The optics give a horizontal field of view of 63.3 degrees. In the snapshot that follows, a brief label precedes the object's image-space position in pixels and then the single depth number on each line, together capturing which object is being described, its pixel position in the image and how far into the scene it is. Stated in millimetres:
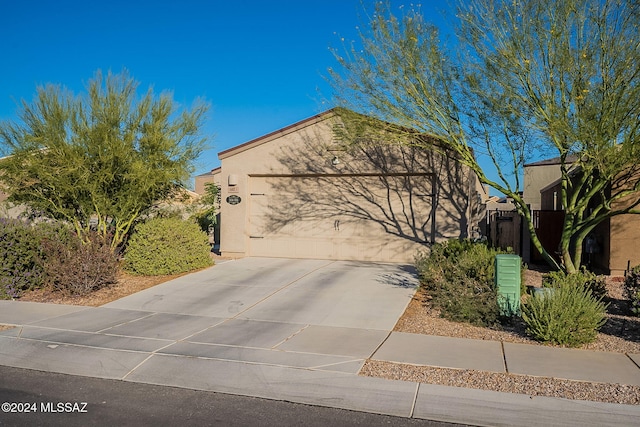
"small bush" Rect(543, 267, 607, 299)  8758
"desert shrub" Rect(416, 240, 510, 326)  8086
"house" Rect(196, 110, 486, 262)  13562
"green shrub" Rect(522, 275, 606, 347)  6898
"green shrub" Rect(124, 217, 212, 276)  12156
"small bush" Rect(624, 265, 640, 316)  8039
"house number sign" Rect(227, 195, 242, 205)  15000
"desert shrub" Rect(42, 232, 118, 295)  10141
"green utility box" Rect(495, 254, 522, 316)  8062
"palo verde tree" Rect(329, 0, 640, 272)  8766
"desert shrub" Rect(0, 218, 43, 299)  10305
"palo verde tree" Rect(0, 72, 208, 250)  12227
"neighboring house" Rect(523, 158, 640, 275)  11453
